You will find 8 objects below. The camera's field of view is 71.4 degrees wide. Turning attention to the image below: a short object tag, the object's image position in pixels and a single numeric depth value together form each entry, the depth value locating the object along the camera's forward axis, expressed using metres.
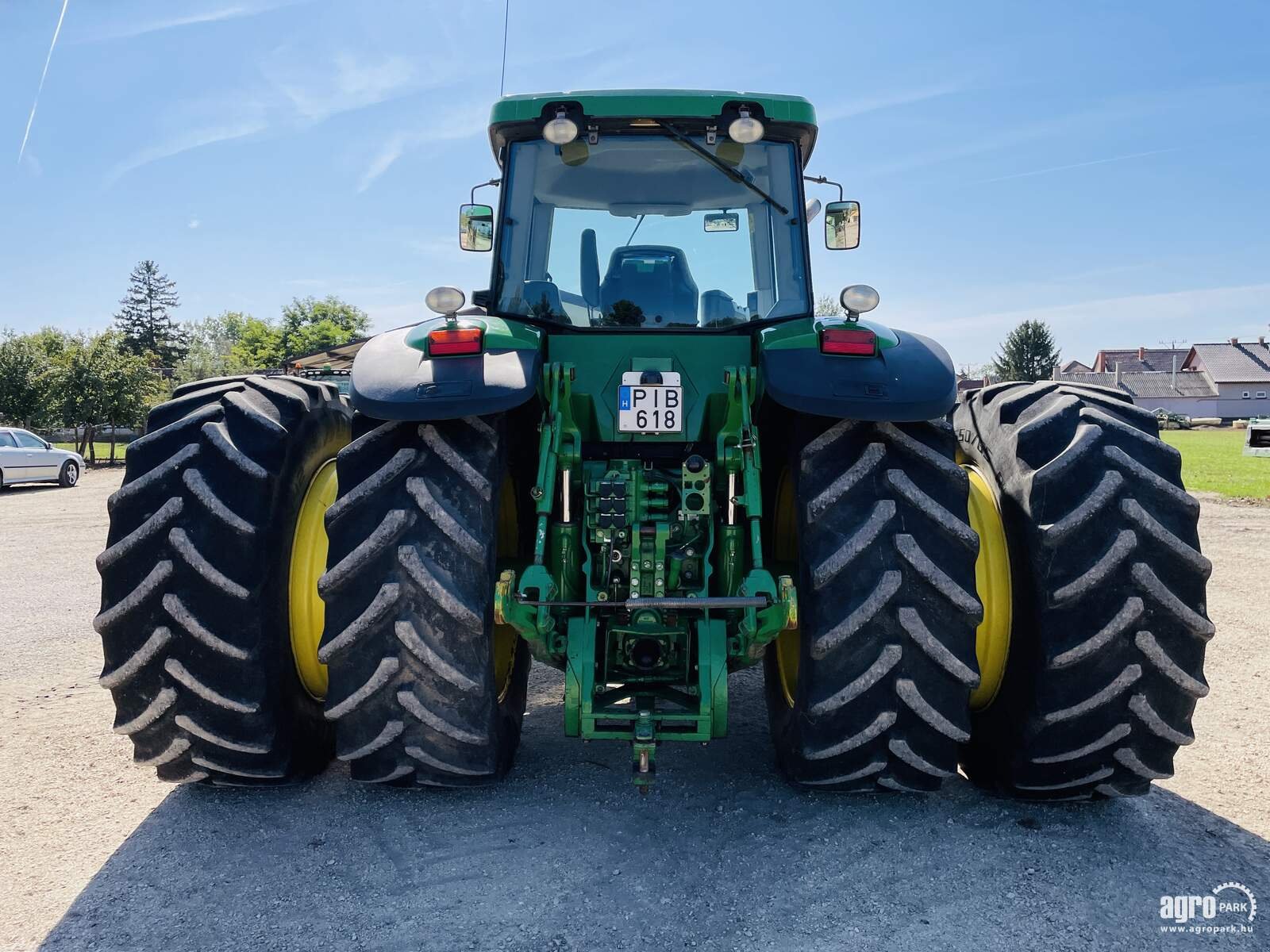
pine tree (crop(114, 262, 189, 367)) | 84.06
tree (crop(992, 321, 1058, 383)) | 68.00
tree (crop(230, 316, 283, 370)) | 59.12
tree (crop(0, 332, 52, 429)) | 31.97
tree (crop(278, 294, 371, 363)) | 64.94
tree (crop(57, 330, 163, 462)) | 30.95
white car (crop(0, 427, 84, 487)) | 19.64
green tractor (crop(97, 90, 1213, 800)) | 2.94
